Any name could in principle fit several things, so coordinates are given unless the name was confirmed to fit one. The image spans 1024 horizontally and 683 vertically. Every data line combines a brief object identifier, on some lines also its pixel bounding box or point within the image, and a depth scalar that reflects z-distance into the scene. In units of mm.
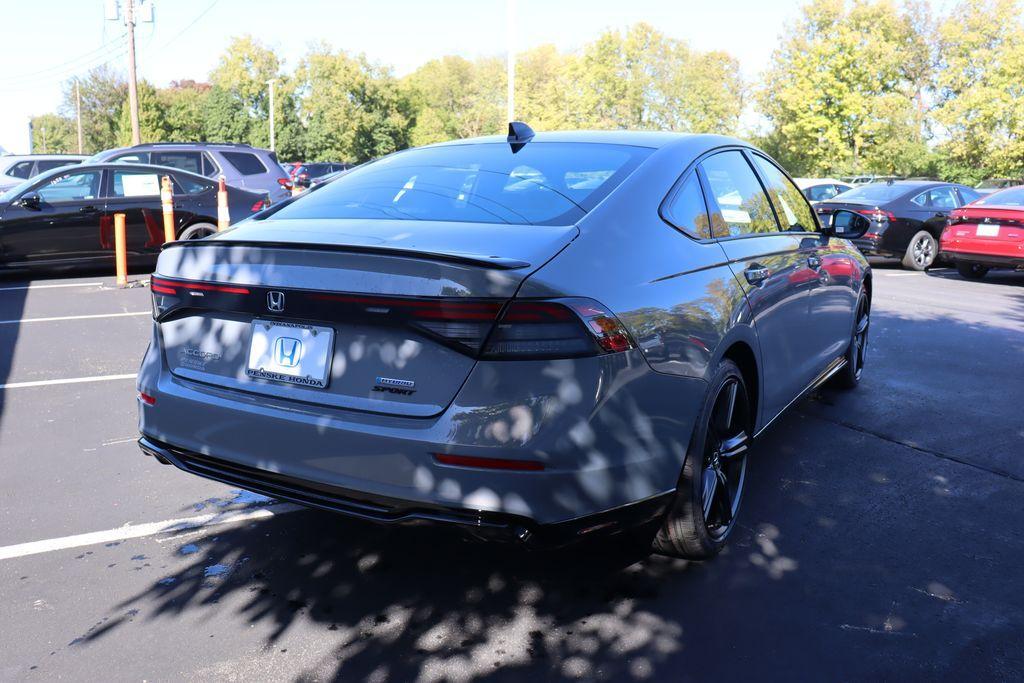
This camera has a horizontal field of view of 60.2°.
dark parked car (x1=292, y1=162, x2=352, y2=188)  35444
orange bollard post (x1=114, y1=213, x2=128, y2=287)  11242
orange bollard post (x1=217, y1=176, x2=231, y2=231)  11430
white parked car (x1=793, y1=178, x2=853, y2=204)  21656
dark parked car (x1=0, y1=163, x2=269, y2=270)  11648
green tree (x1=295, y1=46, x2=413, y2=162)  69500
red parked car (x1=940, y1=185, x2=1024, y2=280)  12445
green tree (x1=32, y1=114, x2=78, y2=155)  103350
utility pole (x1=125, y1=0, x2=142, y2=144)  29938
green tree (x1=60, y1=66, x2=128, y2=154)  78688
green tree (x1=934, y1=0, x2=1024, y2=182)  39500
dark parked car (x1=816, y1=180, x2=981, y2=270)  14570
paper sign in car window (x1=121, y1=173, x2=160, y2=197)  12305
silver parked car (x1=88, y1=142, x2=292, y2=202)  14367
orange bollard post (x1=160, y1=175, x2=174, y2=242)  11117
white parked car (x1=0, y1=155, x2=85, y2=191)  17781
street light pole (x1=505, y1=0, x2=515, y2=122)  22172
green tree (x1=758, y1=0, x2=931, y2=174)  45062
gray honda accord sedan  2525
